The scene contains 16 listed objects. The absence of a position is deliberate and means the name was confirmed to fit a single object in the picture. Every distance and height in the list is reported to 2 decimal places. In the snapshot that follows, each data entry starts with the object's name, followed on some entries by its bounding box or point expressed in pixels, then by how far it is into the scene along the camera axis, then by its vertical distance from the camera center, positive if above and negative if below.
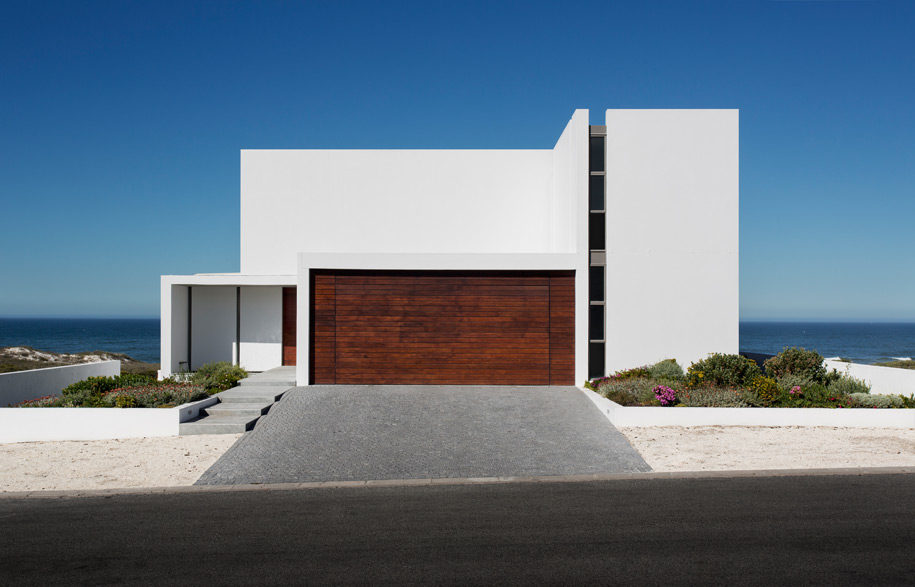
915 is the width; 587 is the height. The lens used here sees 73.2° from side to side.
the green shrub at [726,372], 11.79 -1.40
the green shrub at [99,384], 11.64 -1.68
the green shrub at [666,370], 12.61 -1.45
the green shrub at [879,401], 11.03 -1.82
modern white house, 13.23 +0.27
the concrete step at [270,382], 12.78 -1.74
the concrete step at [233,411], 10.91 -2.00
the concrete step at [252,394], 11.66 -1.85
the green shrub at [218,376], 12.38 -1.66
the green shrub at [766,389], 11.05 -1.62
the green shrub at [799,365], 12.63 -1.35
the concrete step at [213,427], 10.04 -2.10
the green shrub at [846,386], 12.05 -1.71
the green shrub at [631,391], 11.15 -1.72
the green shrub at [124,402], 10.50 -1.77
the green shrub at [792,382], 11.87 -1.59
